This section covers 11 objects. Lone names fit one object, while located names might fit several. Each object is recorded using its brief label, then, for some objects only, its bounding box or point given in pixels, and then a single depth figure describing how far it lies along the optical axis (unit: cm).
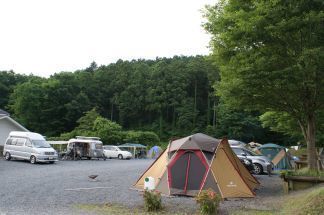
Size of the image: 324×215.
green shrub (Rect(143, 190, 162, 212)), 1001
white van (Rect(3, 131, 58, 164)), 2676
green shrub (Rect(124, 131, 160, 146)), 5428
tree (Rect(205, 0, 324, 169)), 1309
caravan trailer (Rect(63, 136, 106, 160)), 3491
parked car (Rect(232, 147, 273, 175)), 2348
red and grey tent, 1305
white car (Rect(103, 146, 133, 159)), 4156
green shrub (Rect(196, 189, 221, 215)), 945
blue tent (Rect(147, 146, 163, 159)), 4892
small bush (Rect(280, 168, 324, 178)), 1467
